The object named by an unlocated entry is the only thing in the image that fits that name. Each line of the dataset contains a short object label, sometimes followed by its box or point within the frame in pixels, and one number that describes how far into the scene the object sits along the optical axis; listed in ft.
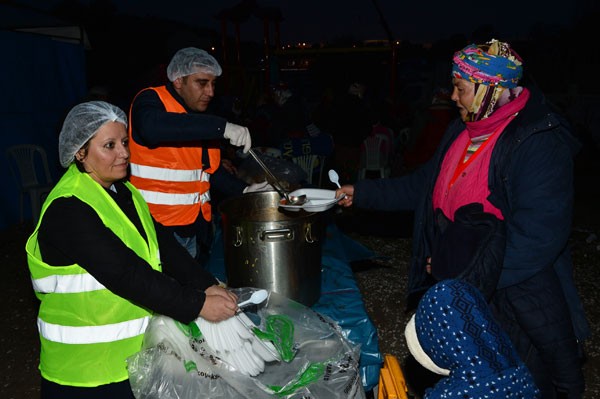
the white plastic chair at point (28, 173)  22.30
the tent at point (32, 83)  21.95
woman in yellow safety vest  5.16
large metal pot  7.26
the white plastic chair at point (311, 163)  20.86
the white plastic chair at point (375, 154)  25.63
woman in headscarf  5.72
